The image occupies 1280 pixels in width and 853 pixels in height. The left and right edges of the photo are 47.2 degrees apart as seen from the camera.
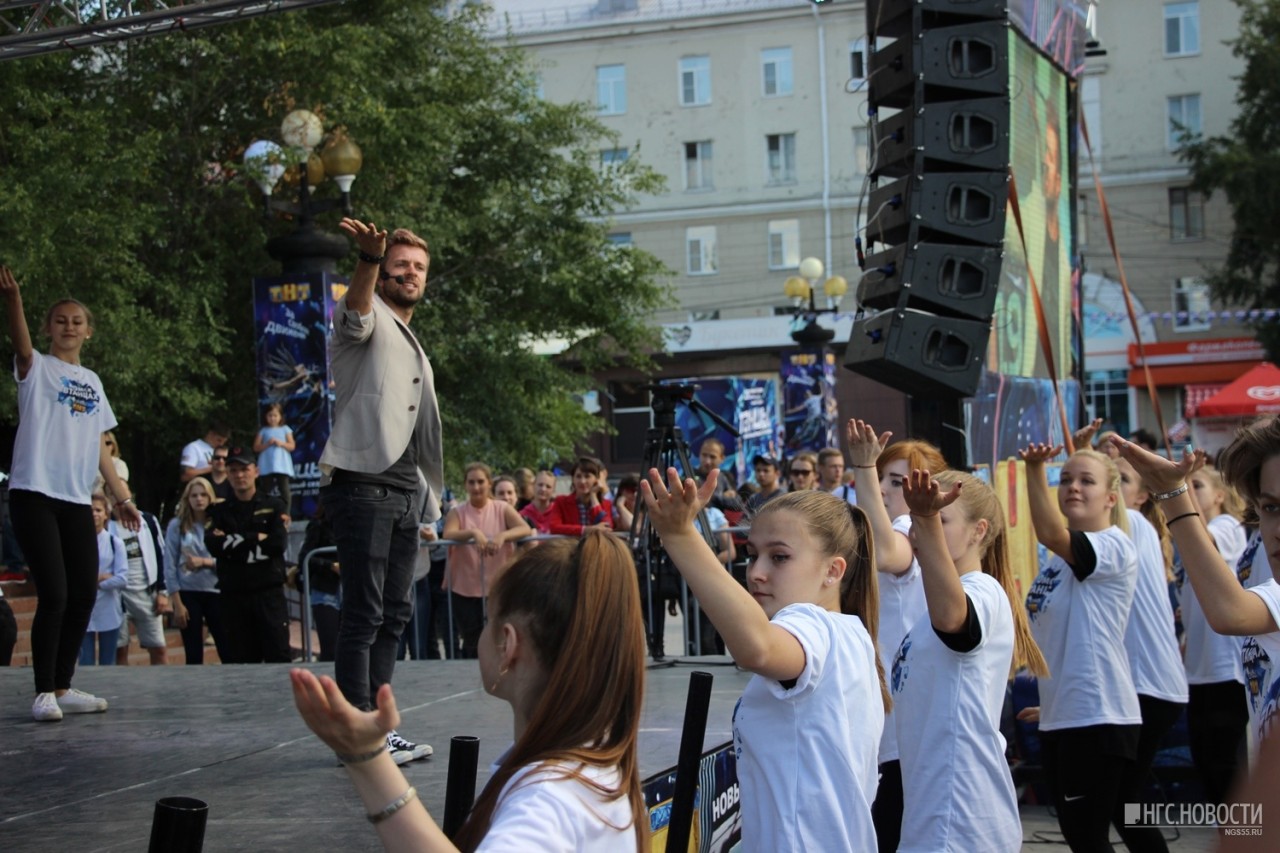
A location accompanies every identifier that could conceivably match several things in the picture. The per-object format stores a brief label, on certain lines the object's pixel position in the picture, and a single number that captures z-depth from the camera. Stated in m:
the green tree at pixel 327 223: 15.23
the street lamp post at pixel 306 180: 13.85
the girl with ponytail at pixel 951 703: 3.50
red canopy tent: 24.78
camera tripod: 8.15
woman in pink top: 10.12
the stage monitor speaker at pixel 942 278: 8.15
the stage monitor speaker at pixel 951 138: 8.26
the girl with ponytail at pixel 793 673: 2.76
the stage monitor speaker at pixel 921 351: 8.07
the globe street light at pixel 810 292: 22.23
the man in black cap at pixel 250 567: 9.91
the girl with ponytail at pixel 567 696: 2.14
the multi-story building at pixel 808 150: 40.88
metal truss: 7.27
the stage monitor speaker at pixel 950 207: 8.21
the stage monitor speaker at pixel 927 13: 8.35
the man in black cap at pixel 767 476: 12.39
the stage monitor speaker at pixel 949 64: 8.30
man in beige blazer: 4.83
